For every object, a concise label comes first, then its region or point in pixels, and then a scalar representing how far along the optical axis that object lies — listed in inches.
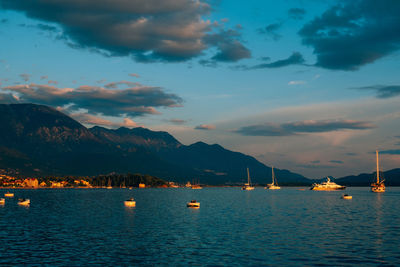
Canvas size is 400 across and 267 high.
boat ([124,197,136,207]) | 5821.9
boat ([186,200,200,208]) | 5506.9
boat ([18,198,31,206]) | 6038.9
